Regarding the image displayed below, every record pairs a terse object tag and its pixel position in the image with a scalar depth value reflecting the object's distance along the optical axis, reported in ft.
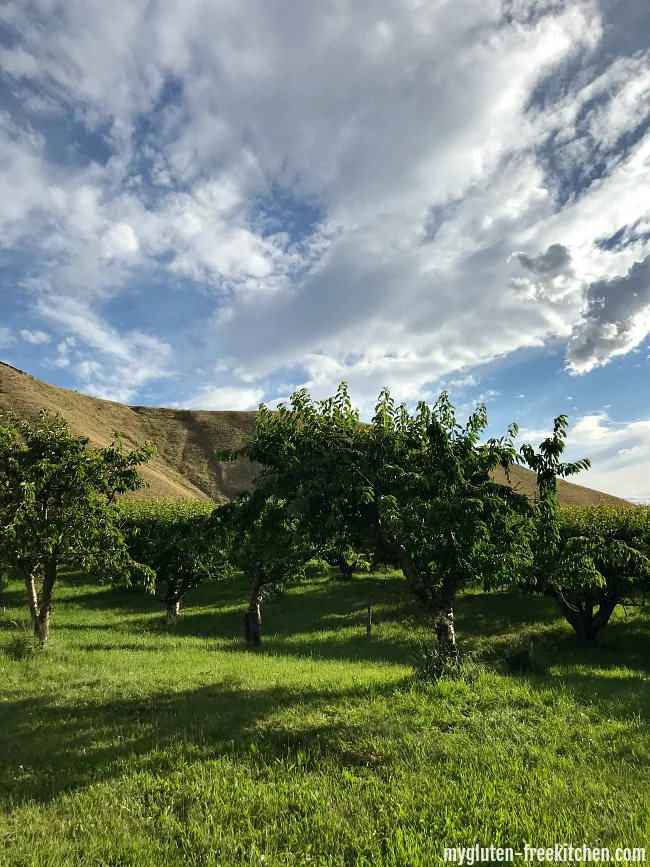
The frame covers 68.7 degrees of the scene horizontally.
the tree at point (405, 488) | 40.06
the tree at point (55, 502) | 58.80
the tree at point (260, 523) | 44.20
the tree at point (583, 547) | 43.75
